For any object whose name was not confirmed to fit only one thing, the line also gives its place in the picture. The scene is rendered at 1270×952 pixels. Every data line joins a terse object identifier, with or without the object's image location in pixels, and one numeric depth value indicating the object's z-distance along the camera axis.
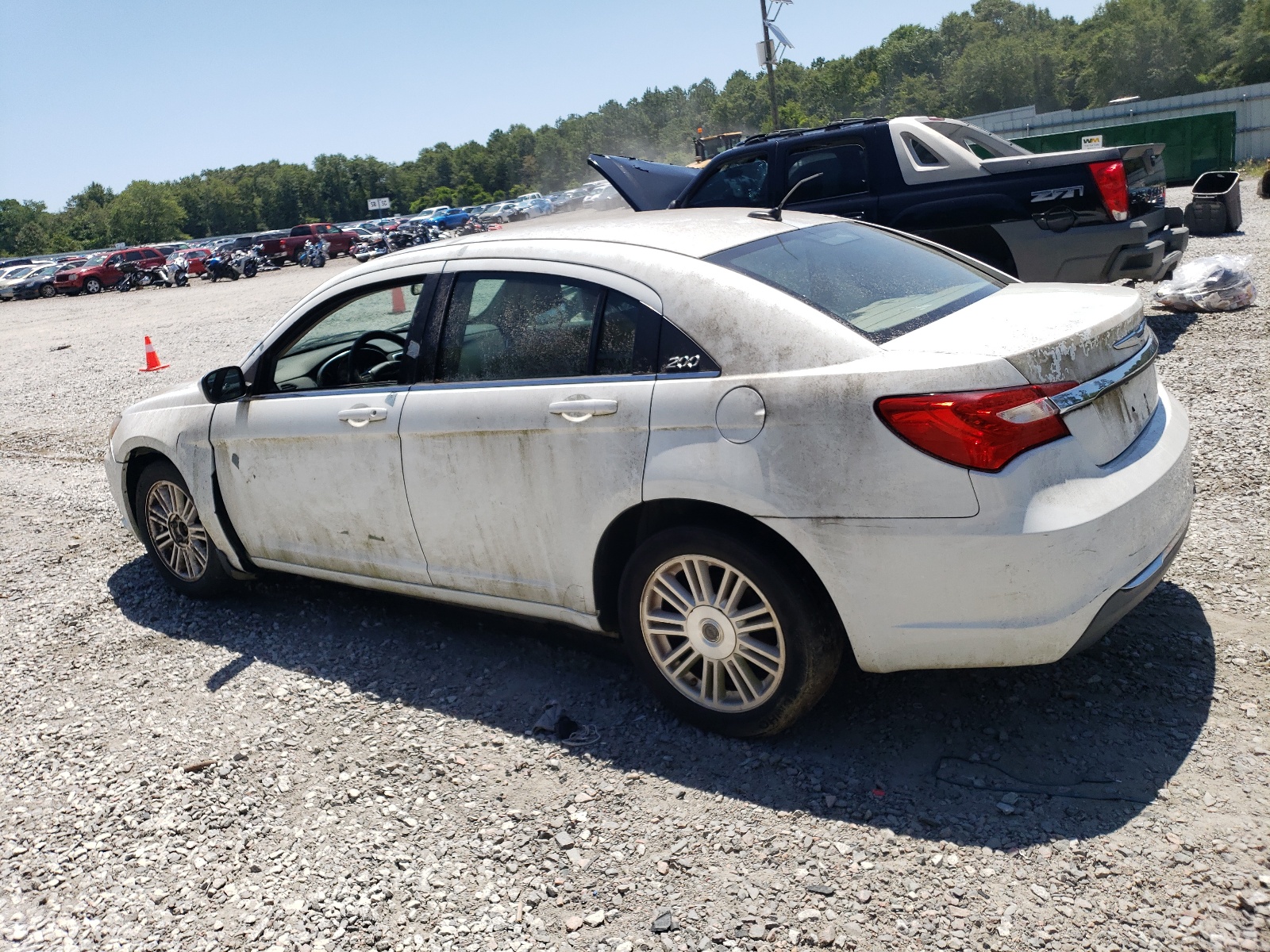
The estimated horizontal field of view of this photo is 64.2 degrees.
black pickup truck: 7.80
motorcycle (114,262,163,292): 45.03
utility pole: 35.41
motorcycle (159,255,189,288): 44.44
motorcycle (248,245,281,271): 46.19
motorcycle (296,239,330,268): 43.81
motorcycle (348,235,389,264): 40.77
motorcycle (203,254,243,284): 43.00
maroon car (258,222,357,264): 47.44
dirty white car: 2.82
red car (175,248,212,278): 46.44
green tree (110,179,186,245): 133.50
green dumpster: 25.70
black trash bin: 14.18
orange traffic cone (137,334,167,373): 15.26
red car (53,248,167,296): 45.19
